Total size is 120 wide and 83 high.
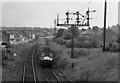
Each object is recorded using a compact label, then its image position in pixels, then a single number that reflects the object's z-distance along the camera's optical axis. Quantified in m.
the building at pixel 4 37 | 78.50
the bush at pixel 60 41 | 66.16
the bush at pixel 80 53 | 34.91
